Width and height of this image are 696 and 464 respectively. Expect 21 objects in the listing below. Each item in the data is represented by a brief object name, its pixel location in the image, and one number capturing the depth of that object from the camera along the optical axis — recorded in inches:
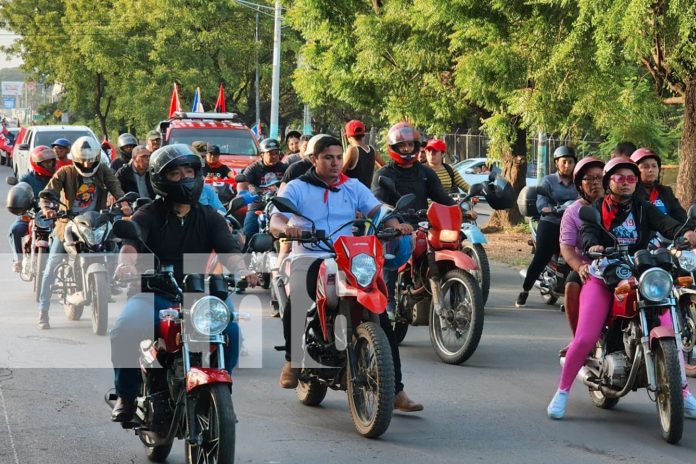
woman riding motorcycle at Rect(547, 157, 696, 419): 312.0
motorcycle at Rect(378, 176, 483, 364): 389.7
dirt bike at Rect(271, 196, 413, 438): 285.7
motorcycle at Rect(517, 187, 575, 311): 488.3
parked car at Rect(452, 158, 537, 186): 1406.3
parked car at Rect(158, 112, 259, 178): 871.7
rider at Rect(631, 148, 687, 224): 383.6
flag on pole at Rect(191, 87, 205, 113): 1279.5
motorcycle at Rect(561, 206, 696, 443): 287.9
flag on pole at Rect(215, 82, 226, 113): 1205.7
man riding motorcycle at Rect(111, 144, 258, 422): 258.5
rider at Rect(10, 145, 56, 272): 536.2
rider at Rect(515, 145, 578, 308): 502.0
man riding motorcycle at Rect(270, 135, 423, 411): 321.4
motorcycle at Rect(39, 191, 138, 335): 449.4
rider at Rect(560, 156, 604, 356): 323.9
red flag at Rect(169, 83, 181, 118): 1226.9
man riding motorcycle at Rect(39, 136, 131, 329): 484.4
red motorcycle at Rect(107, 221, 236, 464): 232.8
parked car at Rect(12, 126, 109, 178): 1157.7
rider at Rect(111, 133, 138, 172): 673.0
